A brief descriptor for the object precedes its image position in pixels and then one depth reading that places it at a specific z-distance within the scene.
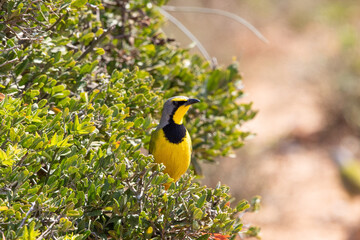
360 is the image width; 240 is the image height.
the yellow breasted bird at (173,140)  6.55
